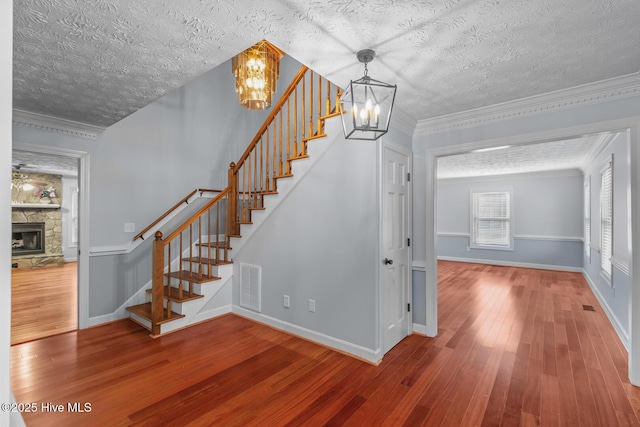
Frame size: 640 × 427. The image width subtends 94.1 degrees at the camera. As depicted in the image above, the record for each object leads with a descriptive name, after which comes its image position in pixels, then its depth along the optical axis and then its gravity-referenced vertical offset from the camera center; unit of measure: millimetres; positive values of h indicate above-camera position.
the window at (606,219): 3941 -62
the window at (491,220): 7914 -173
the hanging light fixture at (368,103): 1796 +682
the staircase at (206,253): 3332 -571
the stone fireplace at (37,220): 7207 -215
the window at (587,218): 5832 -82
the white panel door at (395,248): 2900 -360
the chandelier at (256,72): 3084 +1482
